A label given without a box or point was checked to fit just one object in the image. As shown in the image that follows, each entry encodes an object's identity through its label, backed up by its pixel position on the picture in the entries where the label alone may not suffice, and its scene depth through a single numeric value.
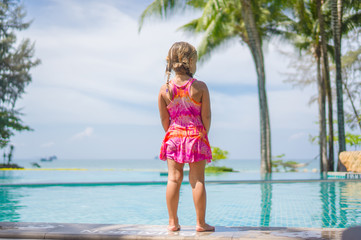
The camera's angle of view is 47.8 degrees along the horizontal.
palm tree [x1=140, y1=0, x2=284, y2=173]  14.98
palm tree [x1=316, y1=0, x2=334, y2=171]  16.28
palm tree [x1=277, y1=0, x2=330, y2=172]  17.58
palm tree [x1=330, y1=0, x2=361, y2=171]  14.01
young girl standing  2.88
